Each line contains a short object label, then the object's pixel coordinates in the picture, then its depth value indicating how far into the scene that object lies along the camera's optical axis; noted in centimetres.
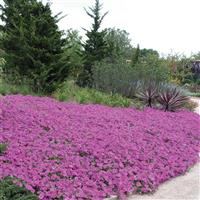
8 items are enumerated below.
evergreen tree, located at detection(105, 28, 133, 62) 2047
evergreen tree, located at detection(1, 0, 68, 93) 1291
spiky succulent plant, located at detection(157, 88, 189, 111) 1316
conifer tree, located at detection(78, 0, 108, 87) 1938
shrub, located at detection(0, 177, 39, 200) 482
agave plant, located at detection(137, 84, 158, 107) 1352
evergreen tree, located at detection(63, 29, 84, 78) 1856
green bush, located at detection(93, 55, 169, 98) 1576
